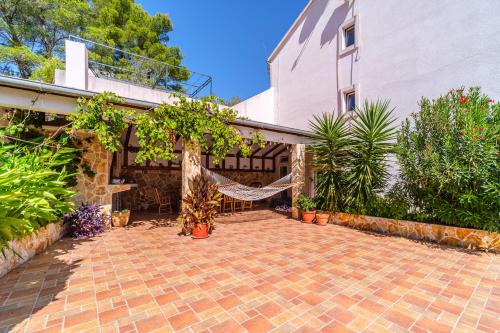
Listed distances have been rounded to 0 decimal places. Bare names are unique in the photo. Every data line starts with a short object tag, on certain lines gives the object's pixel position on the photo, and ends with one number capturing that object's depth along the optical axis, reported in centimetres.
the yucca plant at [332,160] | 588
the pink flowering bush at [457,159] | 376
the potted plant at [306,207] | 619
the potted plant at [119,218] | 526
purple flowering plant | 438
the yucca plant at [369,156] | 535
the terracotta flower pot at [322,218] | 593
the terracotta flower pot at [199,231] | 446
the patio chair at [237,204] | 799
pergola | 355
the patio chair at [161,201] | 740
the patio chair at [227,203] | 768
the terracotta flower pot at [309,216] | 618
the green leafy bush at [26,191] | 200
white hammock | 554
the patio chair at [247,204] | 814
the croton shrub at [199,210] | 447
